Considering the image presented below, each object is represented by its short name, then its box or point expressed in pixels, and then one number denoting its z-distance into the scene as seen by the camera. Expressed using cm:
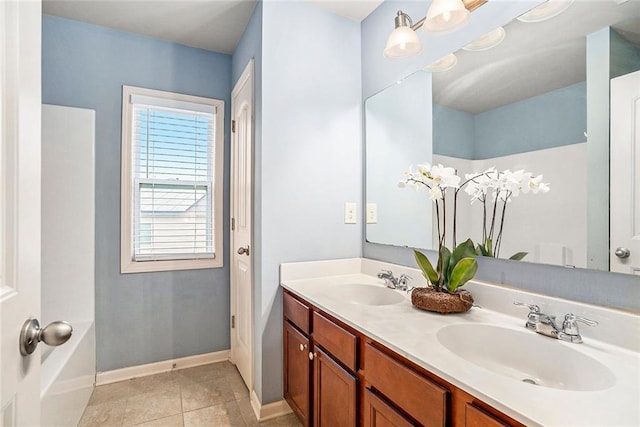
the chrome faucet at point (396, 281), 163
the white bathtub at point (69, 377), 148
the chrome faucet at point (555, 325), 96
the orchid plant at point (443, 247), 125
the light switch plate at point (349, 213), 205
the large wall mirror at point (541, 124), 100
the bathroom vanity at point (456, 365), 68
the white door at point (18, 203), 59
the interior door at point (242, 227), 204
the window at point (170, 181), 236
